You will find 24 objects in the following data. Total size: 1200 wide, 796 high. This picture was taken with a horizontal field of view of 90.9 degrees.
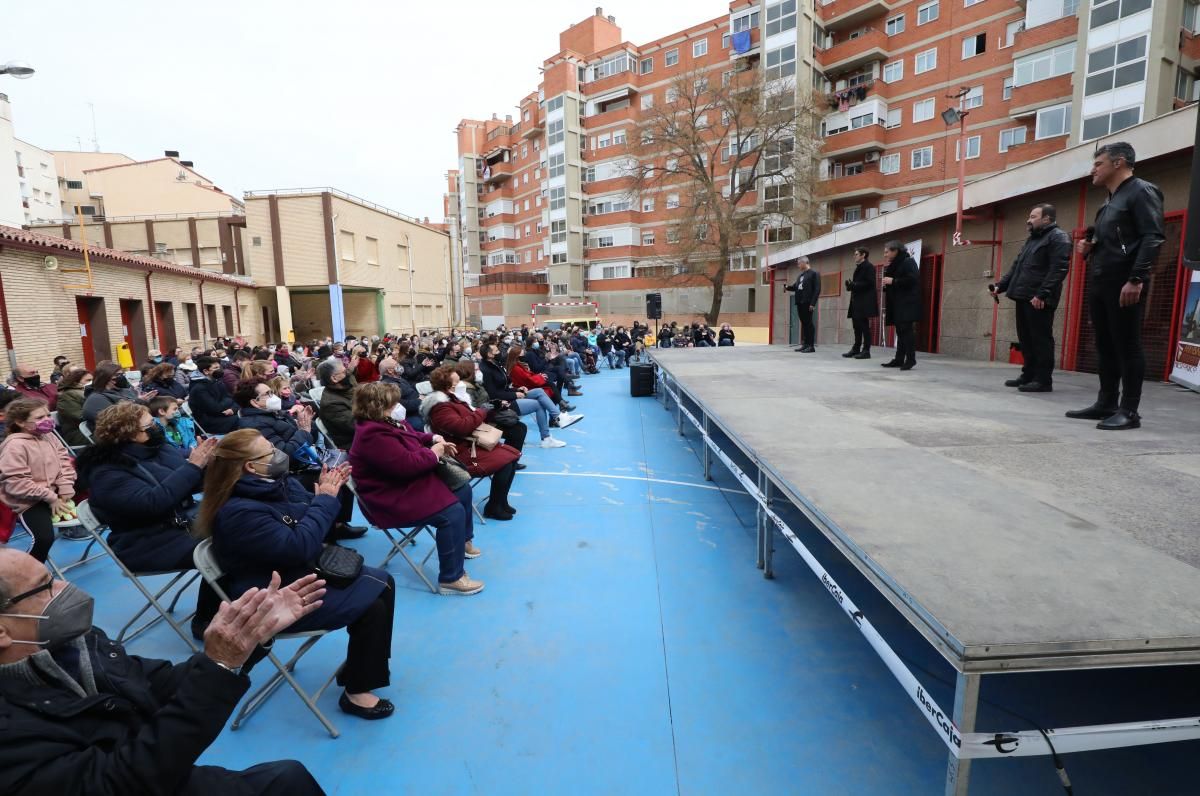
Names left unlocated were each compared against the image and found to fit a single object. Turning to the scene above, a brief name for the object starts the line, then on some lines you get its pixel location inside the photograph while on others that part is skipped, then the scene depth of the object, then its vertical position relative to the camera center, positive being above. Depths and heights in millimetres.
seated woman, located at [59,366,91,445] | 6039 -832
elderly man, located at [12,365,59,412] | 6242 -615
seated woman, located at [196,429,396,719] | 2561 -977
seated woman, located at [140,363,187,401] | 6499 -626
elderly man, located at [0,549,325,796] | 1275 -885
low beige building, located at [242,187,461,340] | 29453 +3045
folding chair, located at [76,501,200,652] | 3018 -1271
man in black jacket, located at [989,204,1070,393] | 4891 +194
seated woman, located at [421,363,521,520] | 4977 -958
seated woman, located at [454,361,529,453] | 6457 -1009
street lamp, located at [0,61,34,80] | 7895 +3430
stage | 1519 -802
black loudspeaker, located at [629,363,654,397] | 13383 -1406
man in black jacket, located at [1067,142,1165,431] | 3598 +244
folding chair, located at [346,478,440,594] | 3803 -1552
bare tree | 29578 +8461
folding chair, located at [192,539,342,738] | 2523 -1456
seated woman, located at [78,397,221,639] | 3102 -901
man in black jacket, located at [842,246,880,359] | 8125 +269
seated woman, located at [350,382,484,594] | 3650 -1030
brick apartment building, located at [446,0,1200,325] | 21747 +10107
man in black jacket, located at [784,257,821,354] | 10031 +405
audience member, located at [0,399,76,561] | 3889 -977
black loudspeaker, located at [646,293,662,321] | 21422 +362
